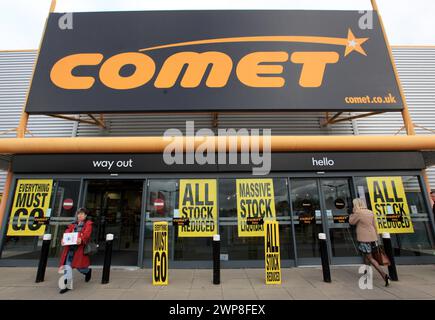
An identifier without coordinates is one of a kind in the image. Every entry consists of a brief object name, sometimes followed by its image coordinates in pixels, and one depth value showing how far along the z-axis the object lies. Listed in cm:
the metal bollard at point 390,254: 545
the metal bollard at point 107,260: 543
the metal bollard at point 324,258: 538
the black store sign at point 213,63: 787
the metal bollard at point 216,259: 534
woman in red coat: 509
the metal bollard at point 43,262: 555
